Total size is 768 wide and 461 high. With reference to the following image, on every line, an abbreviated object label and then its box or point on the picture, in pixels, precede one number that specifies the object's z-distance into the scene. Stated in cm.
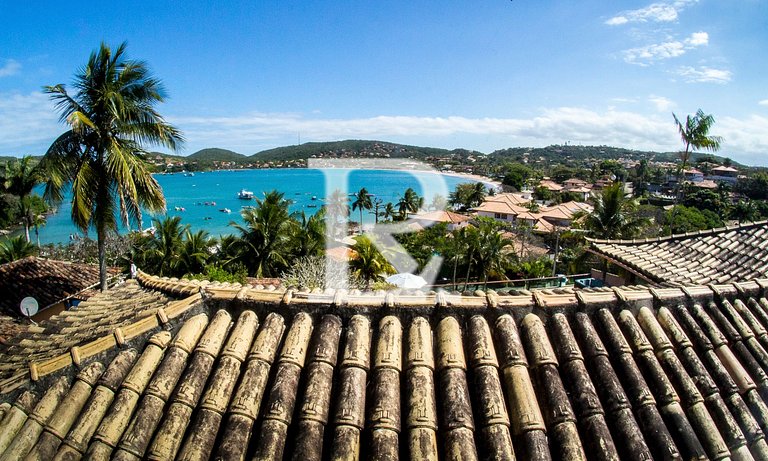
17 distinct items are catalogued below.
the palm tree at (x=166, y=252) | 3112
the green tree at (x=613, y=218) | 3133
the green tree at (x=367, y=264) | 2953
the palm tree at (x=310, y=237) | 3469
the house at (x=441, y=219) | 5618
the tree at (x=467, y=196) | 8412
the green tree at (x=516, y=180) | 11142
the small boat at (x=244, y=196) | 12875
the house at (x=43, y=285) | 2008
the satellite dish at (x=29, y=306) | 1040
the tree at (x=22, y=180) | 3603
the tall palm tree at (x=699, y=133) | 3232
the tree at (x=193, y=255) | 3122
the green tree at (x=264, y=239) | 3162
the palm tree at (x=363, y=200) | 7438
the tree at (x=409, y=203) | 7019
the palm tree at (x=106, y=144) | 1451
